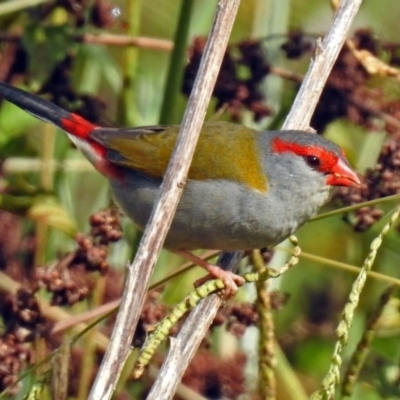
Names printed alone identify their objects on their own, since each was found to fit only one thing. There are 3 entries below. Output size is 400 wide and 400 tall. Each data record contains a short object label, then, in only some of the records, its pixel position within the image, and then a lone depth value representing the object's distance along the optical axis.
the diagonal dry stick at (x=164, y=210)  5.19
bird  7.43
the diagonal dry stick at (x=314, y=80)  6.55
